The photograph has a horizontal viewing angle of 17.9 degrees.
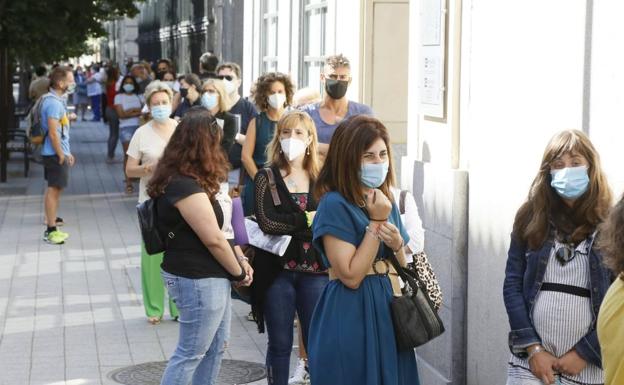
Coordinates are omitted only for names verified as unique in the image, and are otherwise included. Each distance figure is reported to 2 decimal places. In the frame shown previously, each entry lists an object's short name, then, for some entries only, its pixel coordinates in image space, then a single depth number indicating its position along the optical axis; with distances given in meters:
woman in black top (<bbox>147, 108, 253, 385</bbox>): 9.94
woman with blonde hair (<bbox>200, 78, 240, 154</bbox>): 16.52
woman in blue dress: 7.83
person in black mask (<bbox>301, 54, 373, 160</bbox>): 13.56
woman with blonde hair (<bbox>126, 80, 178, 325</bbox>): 14.57
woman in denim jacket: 7.75
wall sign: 11.84
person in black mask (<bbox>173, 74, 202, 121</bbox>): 19.12
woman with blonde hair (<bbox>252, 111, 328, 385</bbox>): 10.76
